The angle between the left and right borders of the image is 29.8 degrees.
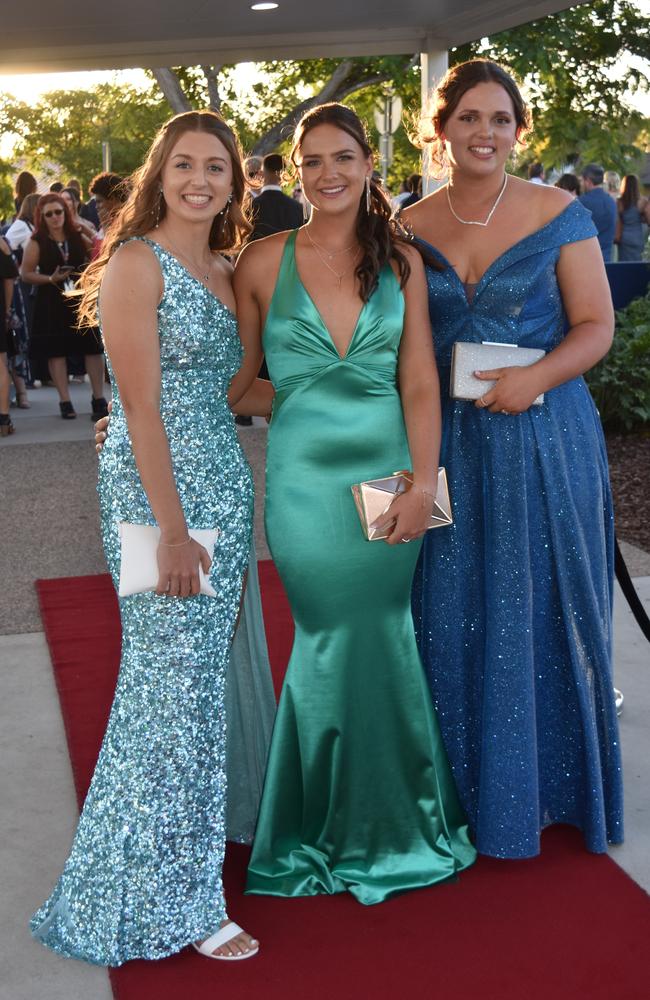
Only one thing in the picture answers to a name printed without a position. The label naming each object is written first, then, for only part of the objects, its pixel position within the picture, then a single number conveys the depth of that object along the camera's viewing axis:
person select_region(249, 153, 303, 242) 10.23
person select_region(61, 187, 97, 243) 11.45
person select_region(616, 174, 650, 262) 14.98
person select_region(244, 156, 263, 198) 11.51
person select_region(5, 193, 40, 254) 12.75
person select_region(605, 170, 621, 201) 22.09
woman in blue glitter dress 3.54
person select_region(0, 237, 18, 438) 10.28
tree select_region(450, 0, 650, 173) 14.19
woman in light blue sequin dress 3.03
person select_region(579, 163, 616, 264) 12.55
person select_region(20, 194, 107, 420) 10.97
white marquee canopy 7.86
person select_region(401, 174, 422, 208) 12.73
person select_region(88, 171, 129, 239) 10.16
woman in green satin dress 3.29
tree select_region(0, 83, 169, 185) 44.66
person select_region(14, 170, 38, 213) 13.24
